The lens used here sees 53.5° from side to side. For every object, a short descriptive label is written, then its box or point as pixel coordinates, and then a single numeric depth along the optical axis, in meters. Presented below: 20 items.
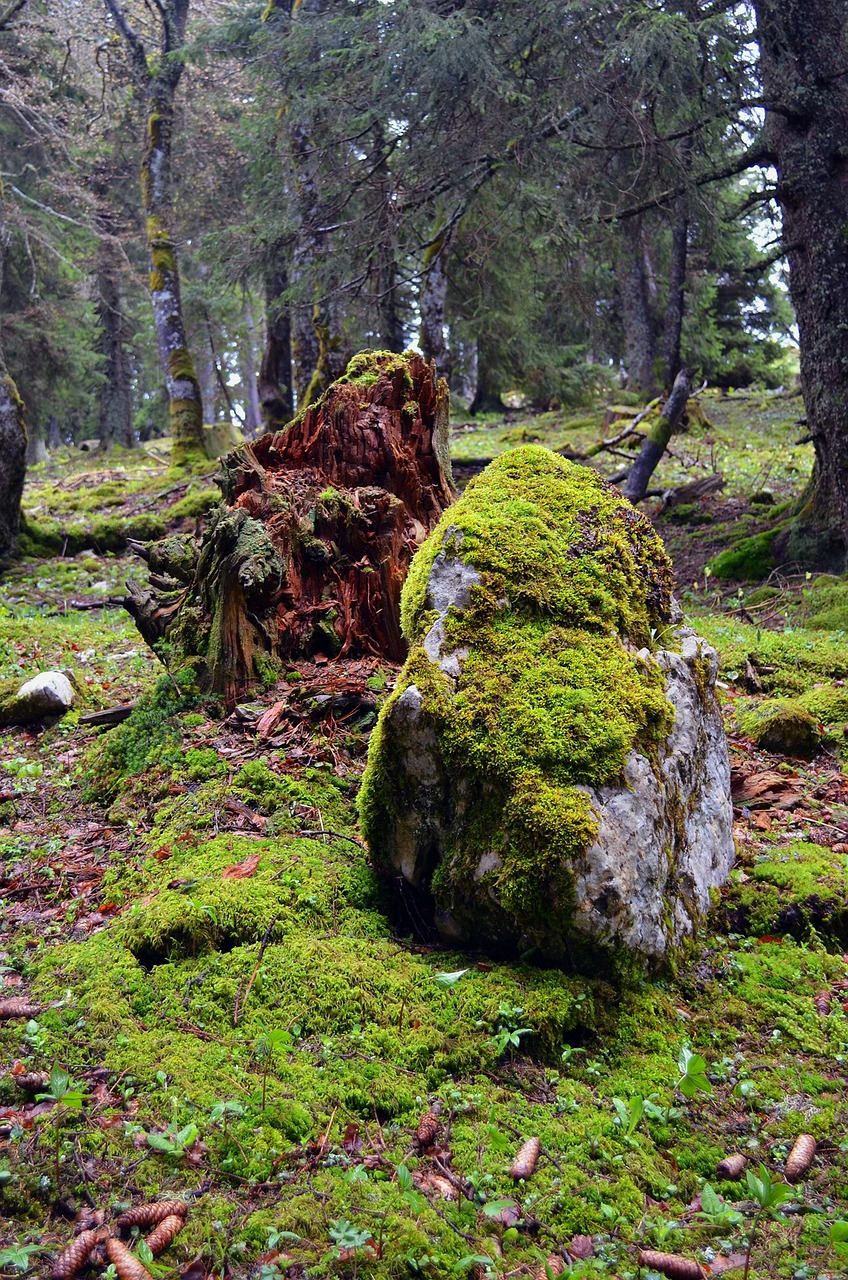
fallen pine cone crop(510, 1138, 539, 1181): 2.24
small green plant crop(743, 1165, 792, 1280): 1.82
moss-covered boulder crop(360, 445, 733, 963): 2.88
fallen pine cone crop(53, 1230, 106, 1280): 1.88
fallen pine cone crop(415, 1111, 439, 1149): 2.37
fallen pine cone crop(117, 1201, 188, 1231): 2.01
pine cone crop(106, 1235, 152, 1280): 1.87
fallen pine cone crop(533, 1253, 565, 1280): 1.90
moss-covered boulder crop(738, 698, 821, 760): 5.21
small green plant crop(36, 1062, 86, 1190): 2.18
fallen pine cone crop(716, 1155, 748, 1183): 2.31
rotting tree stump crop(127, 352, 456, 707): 5.00
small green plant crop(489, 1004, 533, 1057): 2.61
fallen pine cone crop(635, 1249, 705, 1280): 1.96
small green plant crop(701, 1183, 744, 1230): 1.98
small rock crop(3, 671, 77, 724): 6.06
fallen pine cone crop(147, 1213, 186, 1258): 1.94
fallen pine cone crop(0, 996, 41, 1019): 2.78
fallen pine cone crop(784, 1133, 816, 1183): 2.28
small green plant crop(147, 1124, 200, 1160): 2.15
